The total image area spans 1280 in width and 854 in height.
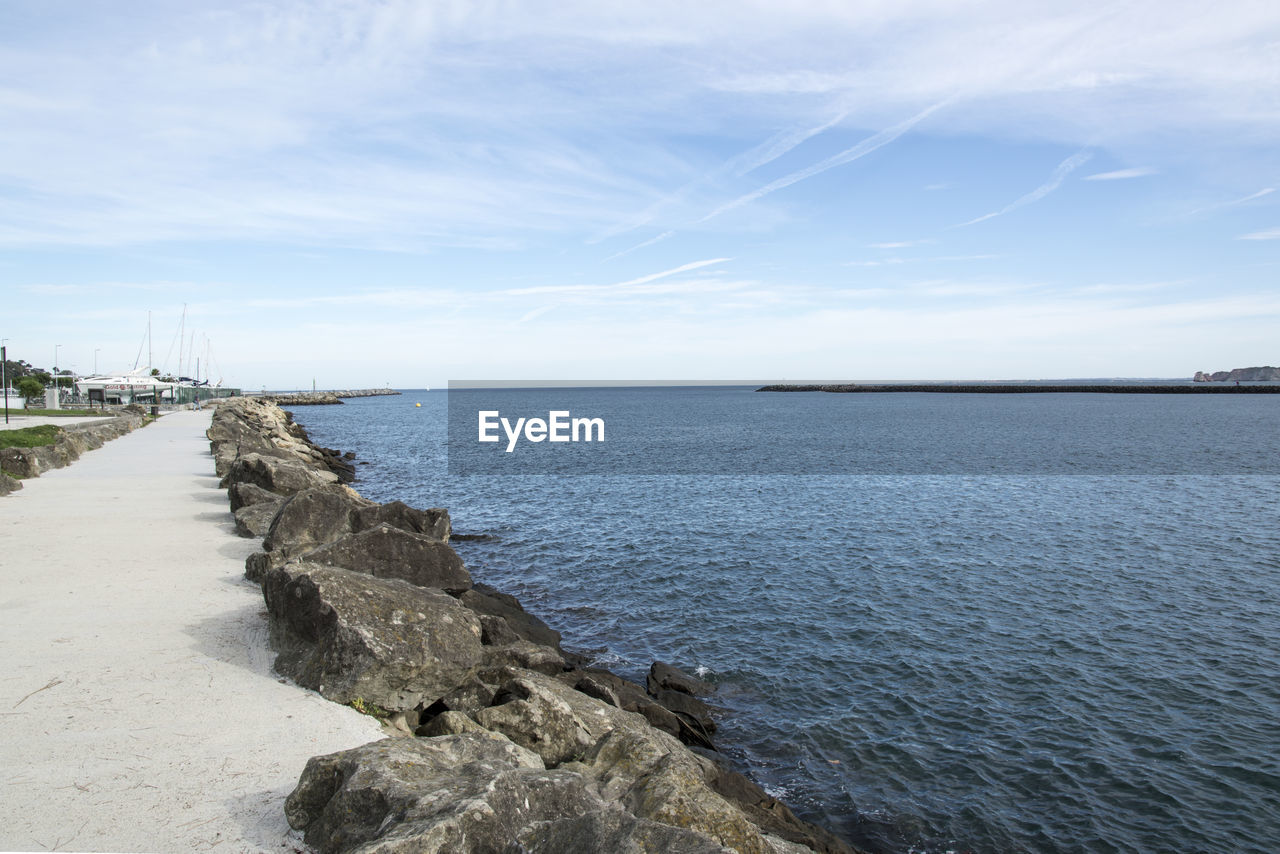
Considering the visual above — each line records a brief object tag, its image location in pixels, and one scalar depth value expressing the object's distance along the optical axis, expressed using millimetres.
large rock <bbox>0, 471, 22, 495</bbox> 22939
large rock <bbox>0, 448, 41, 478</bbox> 26078
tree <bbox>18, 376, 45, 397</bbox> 76125
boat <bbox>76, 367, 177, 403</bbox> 77750
